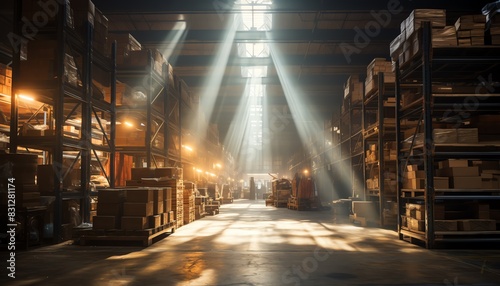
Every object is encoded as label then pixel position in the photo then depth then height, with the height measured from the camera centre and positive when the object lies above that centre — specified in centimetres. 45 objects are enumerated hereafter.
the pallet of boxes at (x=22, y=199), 827 -54
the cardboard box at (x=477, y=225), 860 -111
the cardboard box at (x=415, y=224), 895 -116
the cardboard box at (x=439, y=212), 877 -86
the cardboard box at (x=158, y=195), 1004 -56
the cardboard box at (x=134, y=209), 923 -82
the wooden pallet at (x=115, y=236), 896 -139
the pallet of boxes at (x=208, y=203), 1912 -160
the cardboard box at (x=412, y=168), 972 +9
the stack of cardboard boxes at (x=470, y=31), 881 +300
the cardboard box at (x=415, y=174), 931 -6
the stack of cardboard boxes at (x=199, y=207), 1755 -153
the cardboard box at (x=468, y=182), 867 -23
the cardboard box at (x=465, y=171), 873 +1
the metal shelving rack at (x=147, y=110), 1391 +216
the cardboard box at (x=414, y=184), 924 -28
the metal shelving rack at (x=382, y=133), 1262 +126
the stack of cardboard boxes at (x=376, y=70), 1307 +326
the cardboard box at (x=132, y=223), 909 -111
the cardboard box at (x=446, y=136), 872 +74
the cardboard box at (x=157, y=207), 1002 -86
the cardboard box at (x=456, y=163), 880 +18
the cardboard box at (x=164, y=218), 1050 -119
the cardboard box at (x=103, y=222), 906 -109
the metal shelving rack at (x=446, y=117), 859 +125
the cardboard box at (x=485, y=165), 906 +14
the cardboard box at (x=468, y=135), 870 +77
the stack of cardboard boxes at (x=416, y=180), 877 -18
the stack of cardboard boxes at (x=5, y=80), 1069 +244
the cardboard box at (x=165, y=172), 1248 +0
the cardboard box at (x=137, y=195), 930 -51
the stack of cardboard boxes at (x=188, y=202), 1506 -110
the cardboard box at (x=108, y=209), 918 -82
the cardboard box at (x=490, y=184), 872 -26
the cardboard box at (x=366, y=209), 1390 -127
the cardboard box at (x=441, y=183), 877 -24
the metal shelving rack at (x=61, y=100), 921 +181
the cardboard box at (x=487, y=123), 888 +104
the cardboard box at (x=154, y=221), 959 -114
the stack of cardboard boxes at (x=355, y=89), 1798 +365
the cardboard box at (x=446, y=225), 864 -111
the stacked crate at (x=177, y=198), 1248 -82
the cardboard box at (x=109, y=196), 920 -53
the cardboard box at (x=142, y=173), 1246 -3
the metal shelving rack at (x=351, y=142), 1855 +147
